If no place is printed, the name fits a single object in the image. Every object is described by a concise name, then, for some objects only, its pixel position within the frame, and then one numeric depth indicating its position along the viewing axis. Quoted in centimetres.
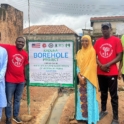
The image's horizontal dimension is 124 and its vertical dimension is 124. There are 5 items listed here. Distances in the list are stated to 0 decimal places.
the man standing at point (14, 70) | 337
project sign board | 376
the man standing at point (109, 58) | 337
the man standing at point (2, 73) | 308
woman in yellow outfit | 335
